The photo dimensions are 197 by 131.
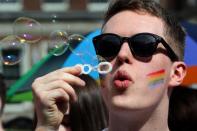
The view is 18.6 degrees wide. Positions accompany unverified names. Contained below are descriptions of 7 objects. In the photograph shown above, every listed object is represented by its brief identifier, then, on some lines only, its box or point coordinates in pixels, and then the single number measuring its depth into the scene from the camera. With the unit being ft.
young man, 5.83
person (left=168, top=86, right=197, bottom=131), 8.43
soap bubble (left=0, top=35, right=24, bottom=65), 8.92
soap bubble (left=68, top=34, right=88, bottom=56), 8.91
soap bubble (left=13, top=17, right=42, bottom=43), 9.27
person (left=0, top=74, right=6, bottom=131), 9.75
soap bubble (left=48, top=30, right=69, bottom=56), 8.84
